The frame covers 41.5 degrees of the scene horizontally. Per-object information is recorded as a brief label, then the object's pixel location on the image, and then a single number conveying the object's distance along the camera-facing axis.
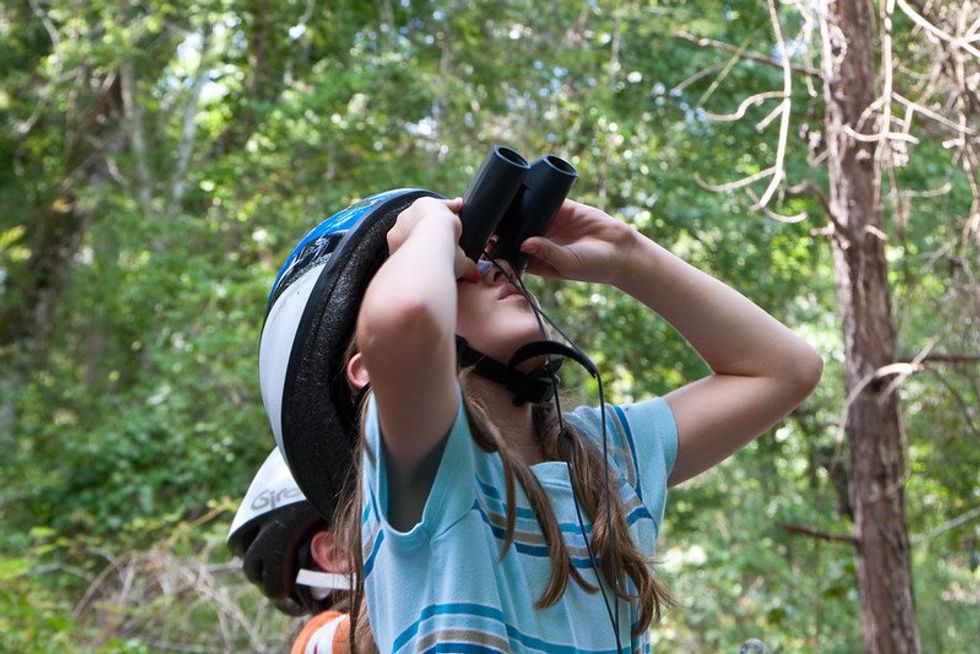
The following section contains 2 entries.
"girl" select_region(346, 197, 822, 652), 1.53
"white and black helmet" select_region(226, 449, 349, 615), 3.05
